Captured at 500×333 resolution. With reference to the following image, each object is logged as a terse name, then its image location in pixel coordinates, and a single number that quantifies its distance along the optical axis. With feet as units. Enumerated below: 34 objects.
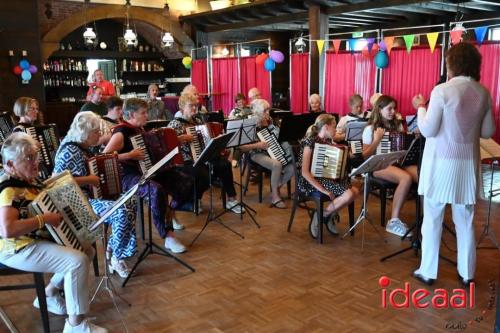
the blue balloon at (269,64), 31.53
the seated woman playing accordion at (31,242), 8.35
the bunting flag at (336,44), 27.59
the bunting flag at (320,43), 28.45
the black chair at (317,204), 14.35
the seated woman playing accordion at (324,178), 14.20
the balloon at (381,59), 25.43
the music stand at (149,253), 12.04
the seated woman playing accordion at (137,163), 13.24
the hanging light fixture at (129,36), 33.22
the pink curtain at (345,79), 27.09
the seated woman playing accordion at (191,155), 16.55
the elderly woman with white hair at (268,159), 18.84
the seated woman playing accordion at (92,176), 11.14
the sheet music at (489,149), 13.00
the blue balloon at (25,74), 33.42
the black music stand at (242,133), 16.15
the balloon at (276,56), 31.19
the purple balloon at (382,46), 25.49
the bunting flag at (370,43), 25.82
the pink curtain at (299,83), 30.89
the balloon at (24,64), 33.45
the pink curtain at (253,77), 33.65
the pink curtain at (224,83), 36.09
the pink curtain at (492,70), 22.36
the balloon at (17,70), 33.52
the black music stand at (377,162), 12.35
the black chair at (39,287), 9.09
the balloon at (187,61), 39.17
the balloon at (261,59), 32.41
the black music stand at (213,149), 13.52
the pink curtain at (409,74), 24.56
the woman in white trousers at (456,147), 10.23
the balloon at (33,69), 34.01
